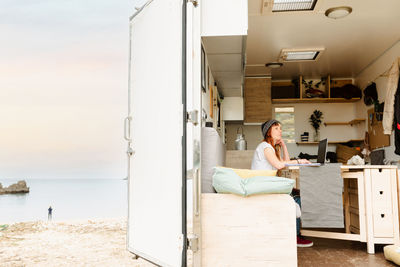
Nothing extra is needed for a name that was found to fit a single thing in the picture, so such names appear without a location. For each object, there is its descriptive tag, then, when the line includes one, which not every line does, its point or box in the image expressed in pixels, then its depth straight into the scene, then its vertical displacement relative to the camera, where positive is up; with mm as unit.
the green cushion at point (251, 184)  2402 -249
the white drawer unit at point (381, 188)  3176 -367
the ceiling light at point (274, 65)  6742 +1547
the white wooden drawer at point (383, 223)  3141 -666
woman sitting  3422 -76
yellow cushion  2643 -188
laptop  3279 -77
